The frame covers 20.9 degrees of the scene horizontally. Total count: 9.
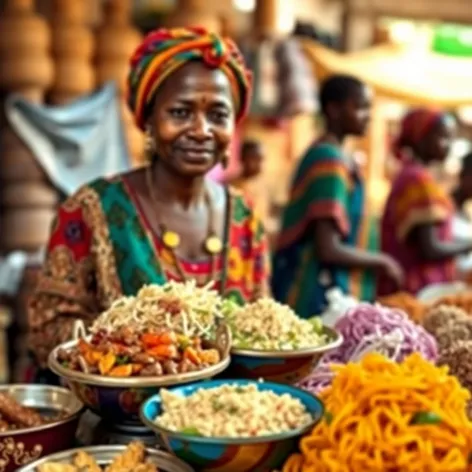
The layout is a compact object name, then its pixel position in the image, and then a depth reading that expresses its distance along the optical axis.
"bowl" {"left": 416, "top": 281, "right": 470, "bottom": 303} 2.73
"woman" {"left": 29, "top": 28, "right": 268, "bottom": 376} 1.93
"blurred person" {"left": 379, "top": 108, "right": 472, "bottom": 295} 3.01
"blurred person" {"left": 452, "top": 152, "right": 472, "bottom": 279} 3.44
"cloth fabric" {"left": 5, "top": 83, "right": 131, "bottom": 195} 4.29
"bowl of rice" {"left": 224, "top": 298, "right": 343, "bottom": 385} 1.65
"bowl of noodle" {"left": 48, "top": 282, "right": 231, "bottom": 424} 1.55
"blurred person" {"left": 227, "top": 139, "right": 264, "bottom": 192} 4.43
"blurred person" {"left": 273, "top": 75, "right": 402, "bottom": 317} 2.82
